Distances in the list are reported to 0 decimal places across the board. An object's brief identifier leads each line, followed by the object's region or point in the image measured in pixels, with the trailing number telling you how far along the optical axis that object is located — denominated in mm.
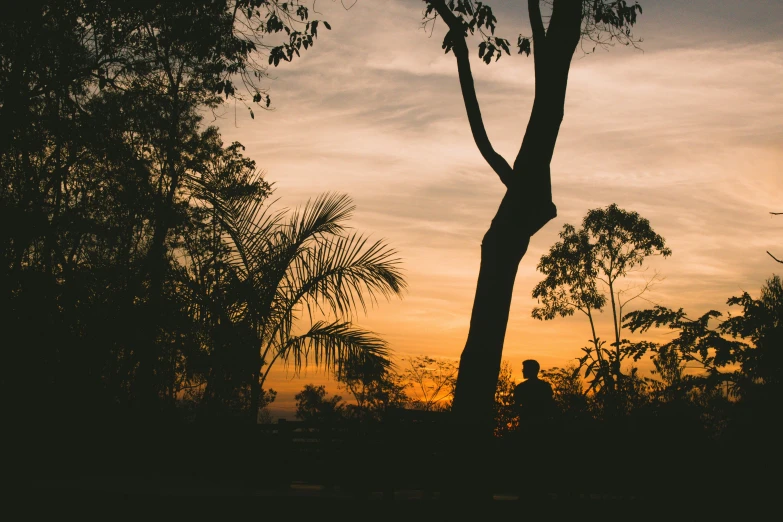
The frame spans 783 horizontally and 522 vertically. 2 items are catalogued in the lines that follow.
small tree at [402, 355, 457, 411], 15511
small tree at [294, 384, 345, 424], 22164
